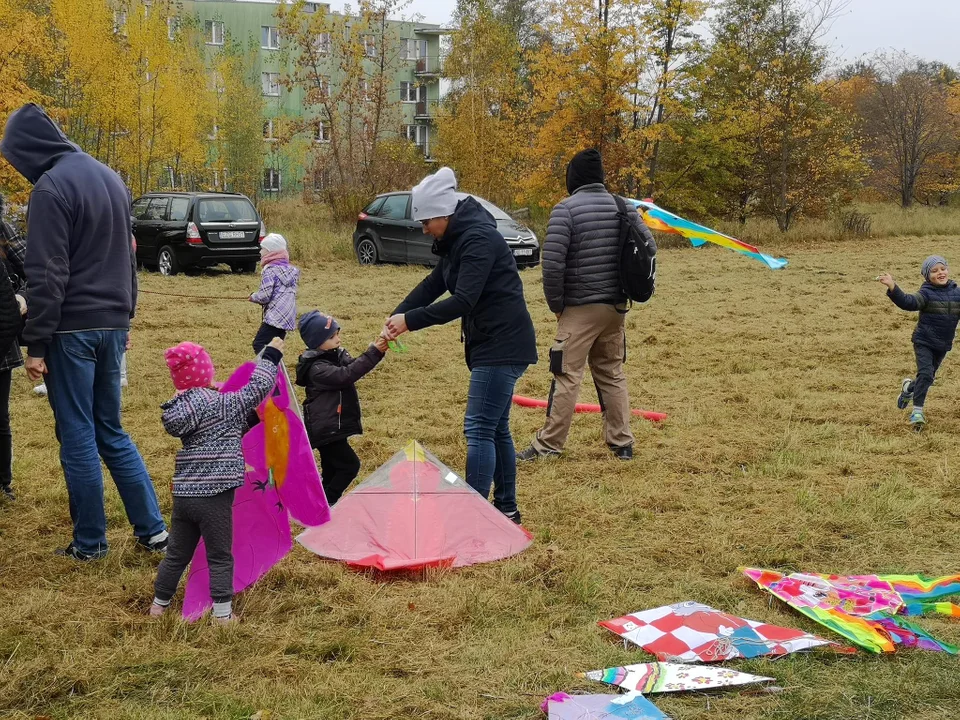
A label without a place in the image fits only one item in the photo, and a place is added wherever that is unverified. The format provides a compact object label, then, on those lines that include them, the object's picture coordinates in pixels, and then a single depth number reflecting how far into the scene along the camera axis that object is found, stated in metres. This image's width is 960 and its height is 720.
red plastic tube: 7.76
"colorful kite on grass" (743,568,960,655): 3.64
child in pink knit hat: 3.70
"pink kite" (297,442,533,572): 4.55
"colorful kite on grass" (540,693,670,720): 3.07
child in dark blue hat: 4.99
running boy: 7.33
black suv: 17.14
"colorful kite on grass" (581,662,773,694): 3.28
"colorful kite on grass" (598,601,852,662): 3.54
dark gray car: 17.95
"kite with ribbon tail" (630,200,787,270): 6.95
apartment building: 50.06
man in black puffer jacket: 6.30
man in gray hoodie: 4.16
